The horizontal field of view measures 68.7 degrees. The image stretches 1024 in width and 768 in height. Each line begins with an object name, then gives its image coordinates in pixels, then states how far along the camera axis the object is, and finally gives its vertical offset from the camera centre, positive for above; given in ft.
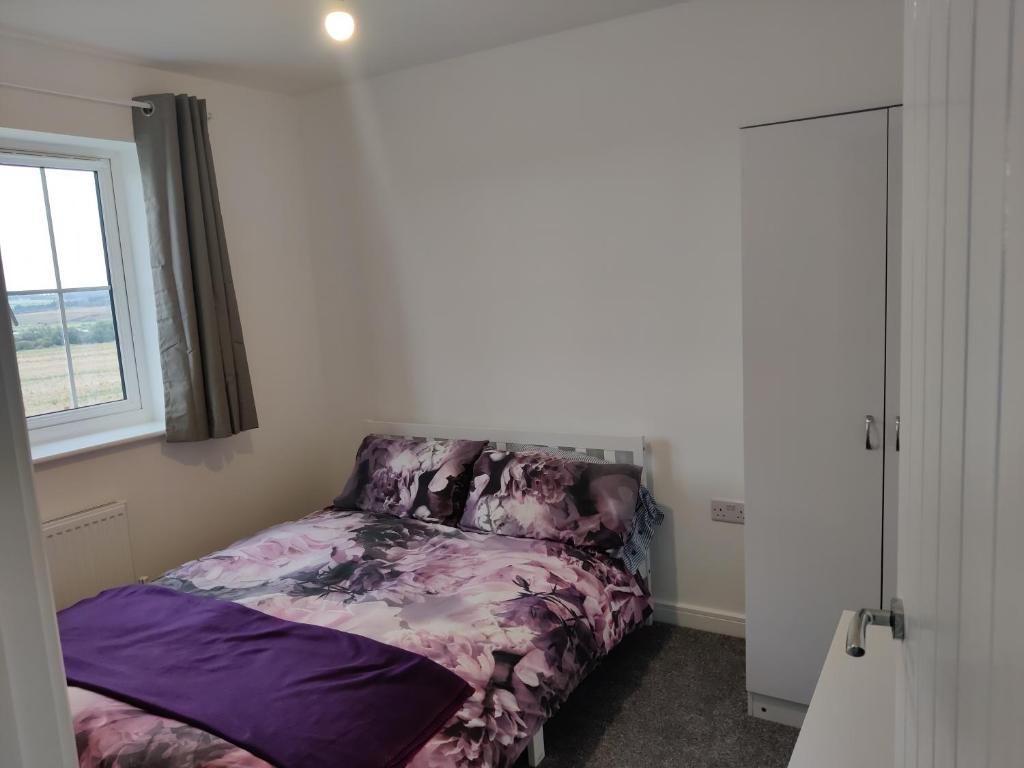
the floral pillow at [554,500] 9.32 -2.48
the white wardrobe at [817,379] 6.99 -0.86
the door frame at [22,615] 1.47 -0.56
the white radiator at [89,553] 9.25 -2.79
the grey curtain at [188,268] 10.14 +0.82
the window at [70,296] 9.73 +0.51
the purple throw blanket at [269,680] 5.61 -2.98
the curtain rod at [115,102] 8.91 +2.98
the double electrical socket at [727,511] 9.72 -2.80
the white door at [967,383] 1.39 -0.23
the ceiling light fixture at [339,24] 7.39 +2.91
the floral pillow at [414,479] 10.52 -2.37
